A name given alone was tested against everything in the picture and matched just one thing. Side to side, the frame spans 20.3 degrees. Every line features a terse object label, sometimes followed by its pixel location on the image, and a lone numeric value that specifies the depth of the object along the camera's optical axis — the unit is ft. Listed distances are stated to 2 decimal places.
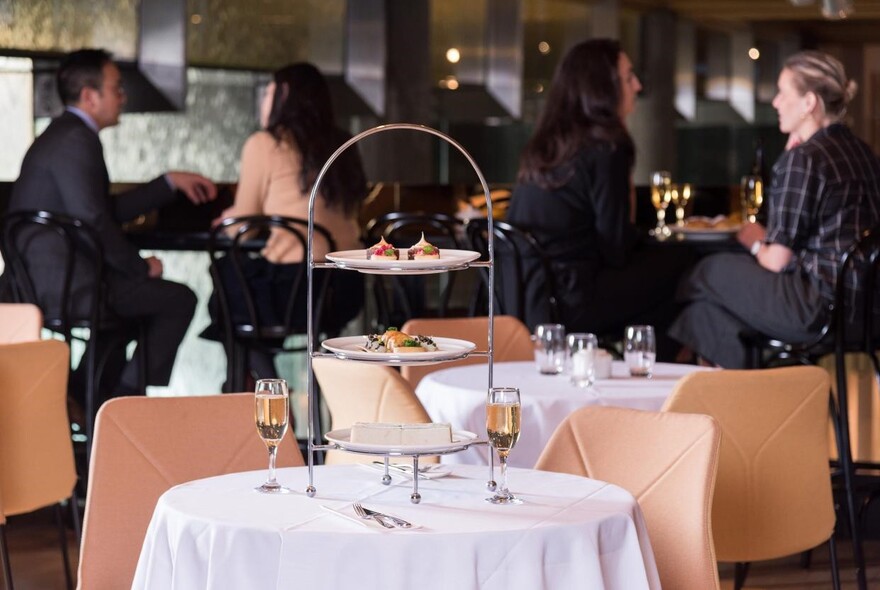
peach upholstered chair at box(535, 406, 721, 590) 13.74
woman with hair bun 24.43
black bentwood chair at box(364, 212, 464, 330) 27.87
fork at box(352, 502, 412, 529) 11.28
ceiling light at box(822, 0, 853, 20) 42.76
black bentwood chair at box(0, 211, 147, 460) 26.78
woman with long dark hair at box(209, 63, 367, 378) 27.63
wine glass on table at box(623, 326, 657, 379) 20.36
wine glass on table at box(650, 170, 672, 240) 28.52
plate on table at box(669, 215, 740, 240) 27.31
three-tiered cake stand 11.98
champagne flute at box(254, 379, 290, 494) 12.74
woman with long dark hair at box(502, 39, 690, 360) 27.05
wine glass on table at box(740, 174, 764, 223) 27.90
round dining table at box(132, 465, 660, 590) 10.95
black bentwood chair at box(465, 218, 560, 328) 27.02
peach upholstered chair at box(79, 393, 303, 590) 14.65
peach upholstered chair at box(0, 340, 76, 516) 18.98
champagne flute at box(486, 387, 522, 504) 12.04
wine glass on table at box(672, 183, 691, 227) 28.61
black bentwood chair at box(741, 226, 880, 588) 22.67
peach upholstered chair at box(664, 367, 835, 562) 16.92
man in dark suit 27.72
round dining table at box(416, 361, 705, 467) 18.63
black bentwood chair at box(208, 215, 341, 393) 27.11
